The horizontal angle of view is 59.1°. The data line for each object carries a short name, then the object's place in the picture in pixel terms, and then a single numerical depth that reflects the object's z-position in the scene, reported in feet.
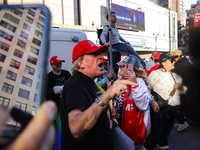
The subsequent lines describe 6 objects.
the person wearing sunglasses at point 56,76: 10.22
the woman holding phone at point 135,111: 7.93
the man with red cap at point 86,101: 3.91
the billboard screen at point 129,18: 68.95
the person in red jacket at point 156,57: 16.34
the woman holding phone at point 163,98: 9.13
